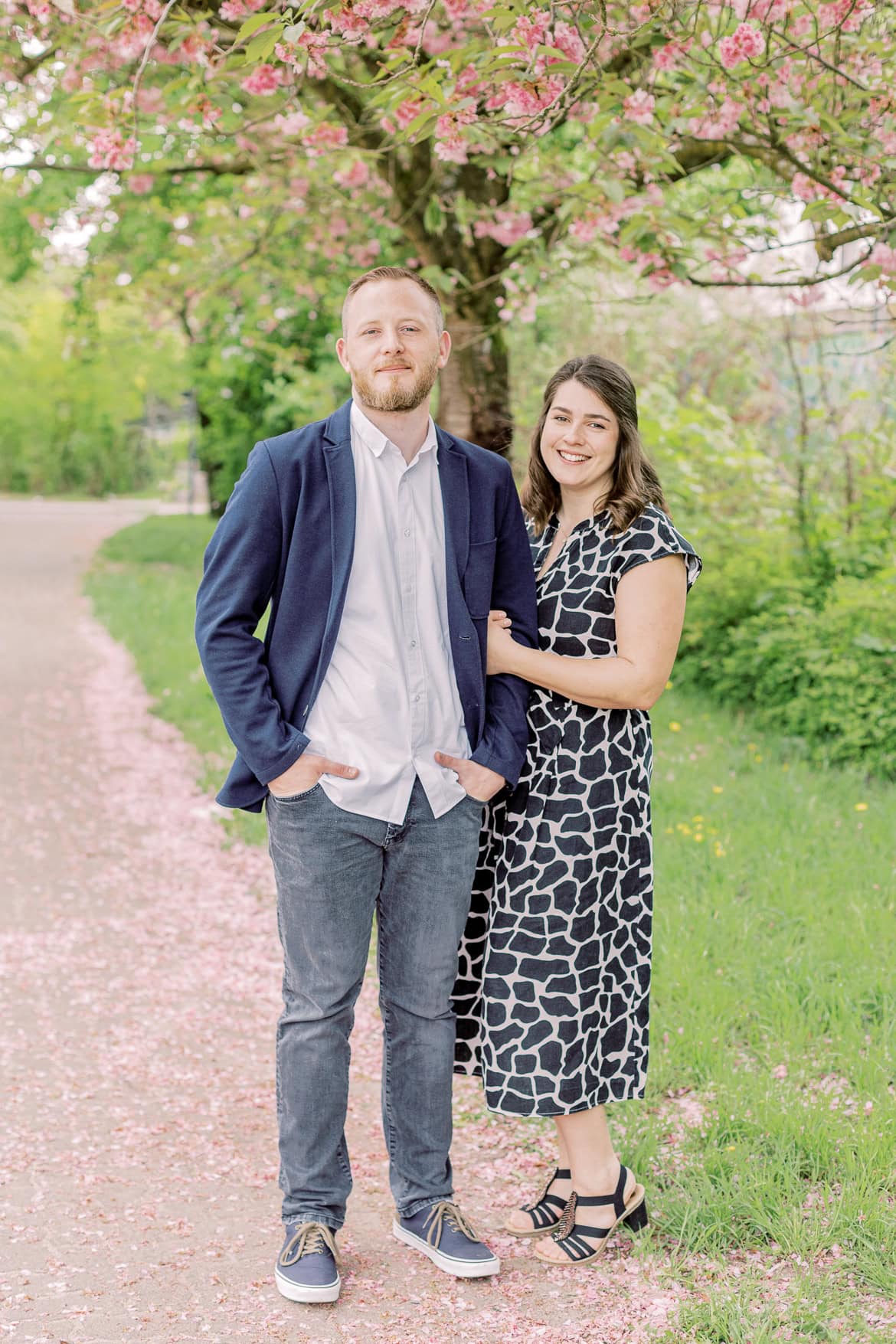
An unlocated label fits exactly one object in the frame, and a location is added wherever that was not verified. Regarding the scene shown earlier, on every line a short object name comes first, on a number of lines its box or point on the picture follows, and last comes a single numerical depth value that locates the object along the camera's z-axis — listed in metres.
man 2.71
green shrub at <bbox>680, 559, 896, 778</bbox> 6.45
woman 2.85
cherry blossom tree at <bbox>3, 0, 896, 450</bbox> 3.42
